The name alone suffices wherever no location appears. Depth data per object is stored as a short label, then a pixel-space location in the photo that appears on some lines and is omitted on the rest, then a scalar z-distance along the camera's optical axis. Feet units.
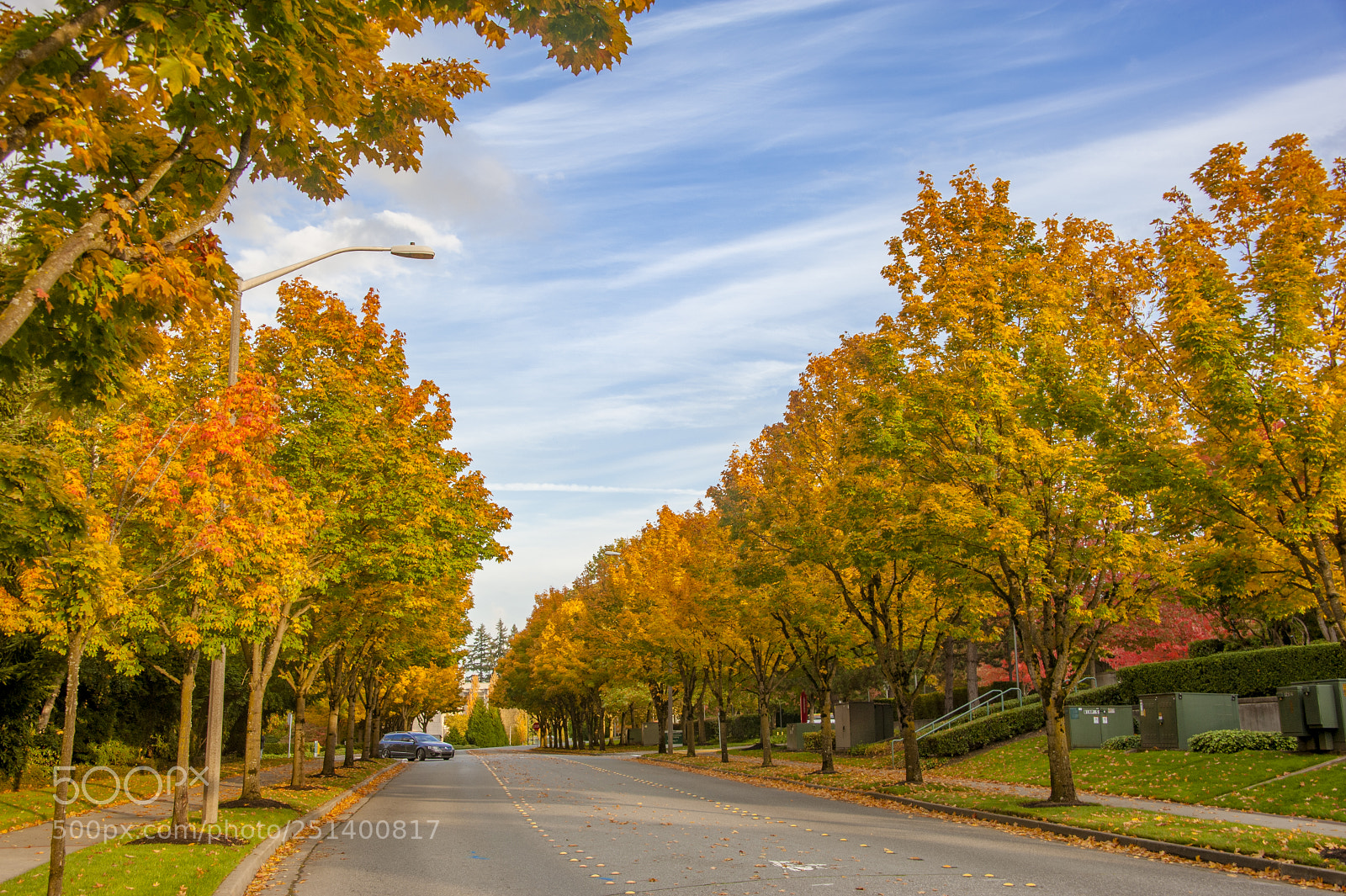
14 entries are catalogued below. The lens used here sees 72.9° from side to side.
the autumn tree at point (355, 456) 53.42
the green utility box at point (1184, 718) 72.23
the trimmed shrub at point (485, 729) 315.06
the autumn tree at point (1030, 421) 51.65
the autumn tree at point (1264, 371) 37.88
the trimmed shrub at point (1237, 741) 64.49
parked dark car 157.48
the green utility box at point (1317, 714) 60.03
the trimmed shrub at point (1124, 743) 77.87
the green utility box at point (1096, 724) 84.58
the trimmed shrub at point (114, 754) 77.36
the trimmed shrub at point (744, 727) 195.25
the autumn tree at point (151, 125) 15.52
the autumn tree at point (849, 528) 63.82
